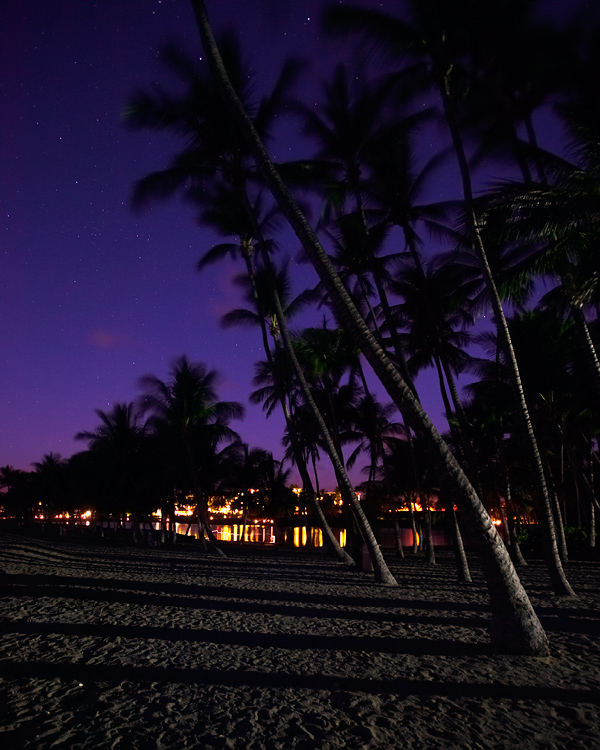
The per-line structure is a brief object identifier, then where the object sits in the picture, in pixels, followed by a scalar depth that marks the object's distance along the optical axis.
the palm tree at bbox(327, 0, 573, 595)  9.44
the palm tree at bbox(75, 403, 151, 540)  33.16
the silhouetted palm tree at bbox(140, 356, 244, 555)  25.23
